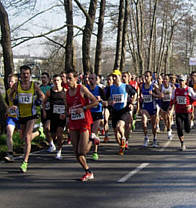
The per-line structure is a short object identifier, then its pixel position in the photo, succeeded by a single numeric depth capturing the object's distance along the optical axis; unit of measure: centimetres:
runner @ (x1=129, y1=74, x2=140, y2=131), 1343
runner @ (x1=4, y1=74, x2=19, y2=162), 995
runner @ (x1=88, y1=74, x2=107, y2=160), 1066
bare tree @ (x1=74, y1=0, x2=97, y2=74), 1978
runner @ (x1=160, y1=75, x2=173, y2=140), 1505
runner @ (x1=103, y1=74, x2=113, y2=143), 1265
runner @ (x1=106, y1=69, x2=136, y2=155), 1100
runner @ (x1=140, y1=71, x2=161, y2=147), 1263
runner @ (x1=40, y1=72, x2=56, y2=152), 1142
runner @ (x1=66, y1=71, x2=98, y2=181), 783
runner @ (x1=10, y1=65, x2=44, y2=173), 905
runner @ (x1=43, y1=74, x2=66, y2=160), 1087
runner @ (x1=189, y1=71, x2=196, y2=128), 1431
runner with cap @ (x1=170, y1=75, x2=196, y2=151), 1192
